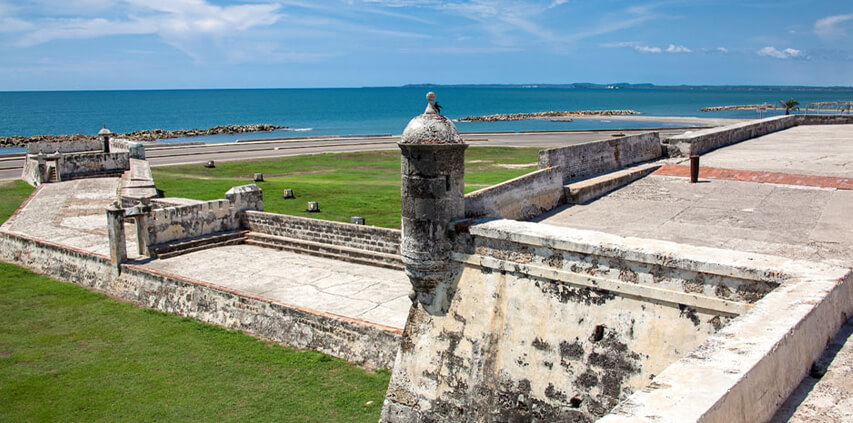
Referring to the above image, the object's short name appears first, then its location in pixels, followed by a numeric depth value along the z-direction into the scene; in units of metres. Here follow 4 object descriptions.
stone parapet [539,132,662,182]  13.50
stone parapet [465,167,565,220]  8.94
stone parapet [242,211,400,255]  17.25
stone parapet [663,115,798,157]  17.44
